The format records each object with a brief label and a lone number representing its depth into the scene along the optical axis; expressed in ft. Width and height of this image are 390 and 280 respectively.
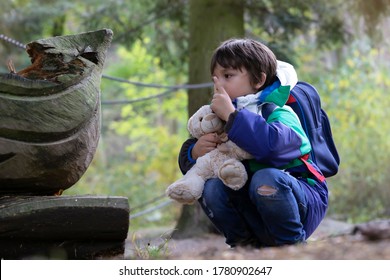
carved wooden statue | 17.88
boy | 18.67
